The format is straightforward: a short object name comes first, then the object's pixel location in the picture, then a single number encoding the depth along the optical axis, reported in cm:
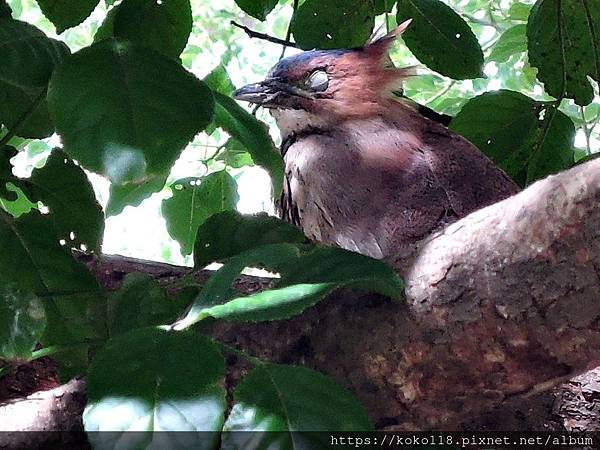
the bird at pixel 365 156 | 290
